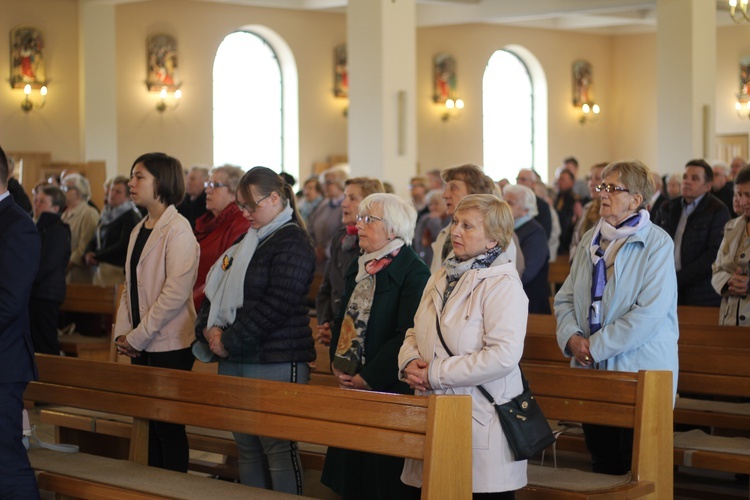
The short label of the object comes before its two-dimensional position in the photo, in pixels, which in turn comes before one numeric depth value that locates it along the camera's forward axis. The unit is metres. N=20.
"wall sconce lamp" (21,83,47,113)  15.09
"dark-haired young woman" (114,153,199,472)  4.62
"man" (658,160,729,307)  6.66
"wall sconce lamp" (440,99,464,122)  20.42
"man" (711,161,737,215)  9.32
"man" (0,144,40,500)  3.70
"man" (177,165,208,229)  8.19
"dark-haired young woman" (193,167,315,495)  4.25
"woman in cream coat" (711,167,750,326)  5.45
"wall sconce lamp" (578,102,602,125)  22.95
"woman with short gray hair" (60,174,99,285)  9.12
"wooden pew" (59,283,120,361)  7.84
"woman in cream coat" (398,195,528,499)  3.42
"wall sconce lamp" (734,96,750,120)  21.38
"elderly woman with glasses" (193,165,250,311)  5.31
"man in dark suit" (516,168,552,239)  9.70
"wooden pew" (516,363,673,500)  3.79
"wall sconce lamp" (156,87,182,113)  16.83
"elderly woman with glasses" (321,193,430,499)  4.07
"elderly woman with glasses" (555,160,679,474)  4.12
